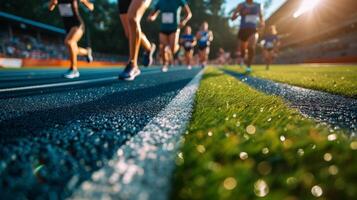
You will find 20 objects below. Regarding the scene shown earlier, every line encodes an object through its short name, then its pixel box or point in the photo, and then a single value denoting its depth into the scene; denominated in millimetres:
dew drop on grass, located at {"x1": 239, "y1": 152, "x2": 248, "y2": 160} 727
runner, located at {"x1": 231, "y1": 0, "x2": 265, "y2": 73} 7199
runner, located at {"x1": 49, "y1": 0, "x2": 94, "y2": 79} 4781
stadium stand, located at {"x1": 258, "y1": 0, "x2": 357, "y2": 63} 21125
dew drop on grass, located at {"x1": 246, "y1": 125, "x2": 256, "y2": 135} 951
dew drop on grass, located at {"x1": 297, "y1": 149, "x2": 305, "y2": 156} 748
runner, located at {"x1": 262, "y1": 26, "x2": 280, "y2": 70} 11660
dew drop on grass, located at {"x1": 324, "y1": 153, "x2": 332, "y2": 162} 710
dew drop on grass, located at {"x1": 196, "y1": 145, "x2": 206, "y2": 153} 759
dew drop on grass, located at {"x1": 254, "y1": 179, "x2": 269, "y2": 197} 541
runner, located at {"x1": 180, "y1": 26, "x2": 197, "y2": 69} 13891
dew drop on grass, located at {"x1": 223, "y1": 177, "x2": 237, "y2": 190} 524
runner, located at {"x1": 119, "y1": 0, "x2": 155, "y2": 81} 3557
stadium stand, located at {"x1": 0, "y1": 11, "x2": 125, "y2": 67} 24466
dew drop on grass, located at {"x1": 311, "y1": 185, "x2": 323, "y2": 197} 559
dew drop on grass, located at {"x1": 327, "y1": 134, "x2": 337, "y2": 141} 875
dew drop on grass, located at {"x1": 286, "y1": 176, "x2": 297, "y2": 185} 581
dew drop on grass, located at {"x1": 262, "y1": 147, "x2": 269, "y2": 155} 762
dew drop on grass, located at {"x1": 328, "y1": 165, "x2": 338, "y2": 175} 623
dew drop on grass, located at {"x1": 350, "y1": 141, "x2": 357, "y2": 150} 779
